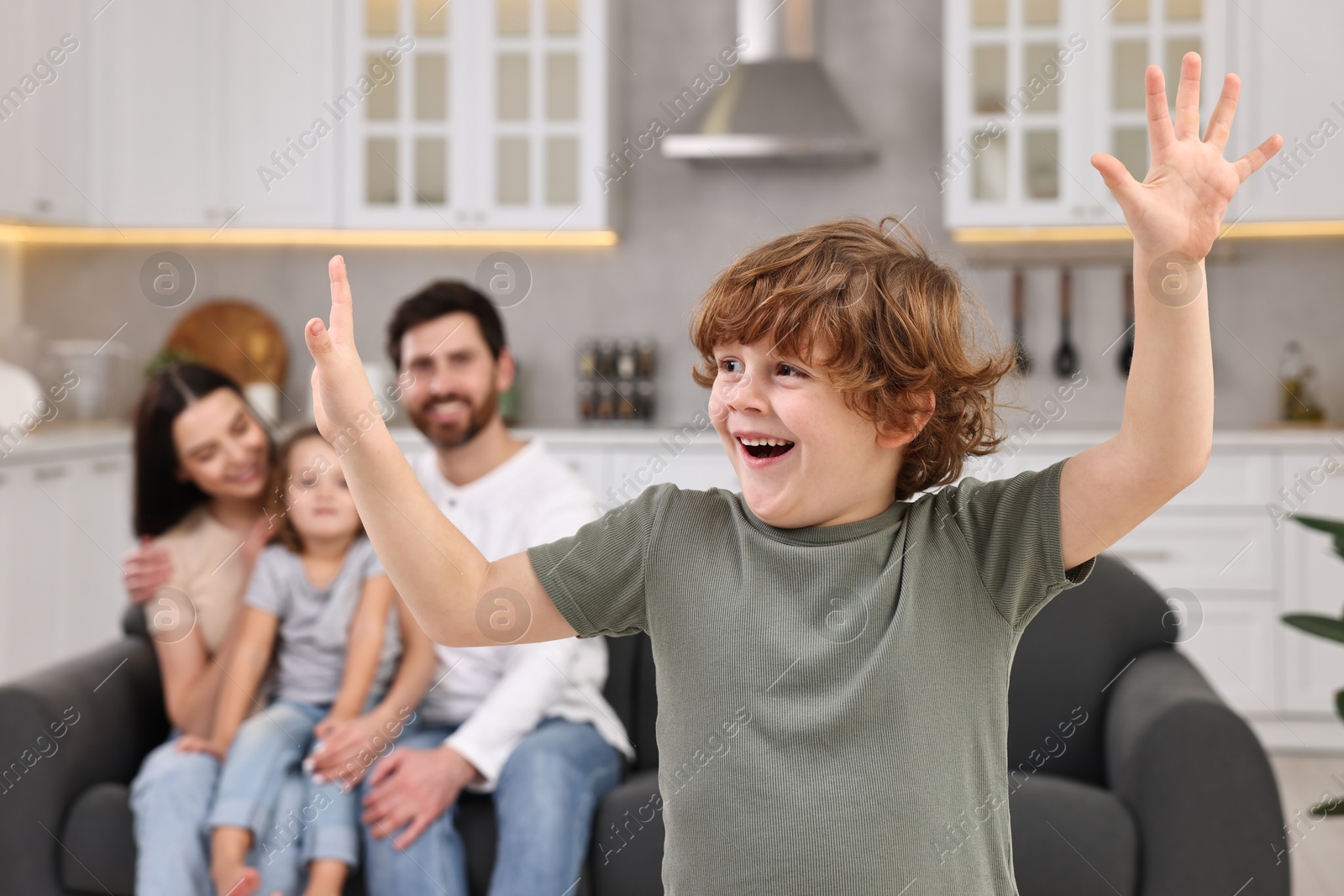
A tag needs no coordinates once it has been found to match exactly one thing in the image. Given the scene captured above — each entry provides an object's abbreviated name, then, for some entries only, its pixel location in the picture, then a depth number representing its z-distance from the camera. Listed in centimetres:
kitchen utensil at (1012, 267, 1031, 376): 357
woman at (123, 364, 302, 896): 175
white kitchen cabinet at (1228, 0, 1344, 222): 309
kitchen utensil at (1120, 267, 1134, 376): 352
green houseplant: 181
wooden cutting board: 378
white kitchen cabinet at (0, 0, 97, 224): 315
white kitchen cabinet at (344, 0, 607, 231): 341
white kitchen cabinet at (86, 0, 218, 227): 343
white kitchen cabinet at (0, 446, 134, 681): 294
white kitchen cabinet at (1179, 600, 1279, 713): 308
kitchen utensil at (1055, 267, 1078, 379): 357
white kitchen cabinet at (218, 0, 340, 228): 341
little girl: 163
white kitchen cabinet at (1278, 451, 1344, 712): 305
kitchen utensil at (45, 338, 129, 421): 359
